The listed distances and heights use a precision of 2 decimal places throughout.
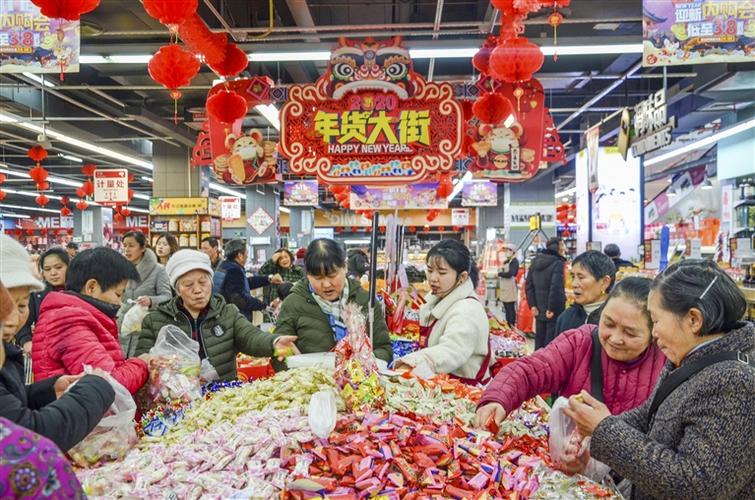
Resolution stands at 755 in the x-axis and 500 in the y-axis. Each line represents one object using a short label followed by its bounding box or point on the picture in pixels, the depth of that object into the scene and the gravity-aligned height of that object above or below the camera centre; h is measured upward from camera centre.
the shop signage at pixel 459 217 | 25.98 +1.13
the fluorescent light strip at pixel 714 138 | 10.04 +2.12
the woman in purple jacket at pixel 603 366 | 1.96 -0.49
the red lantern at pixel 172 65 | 4.11 +1.36
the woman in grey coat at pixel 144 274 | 5.09 -0.29
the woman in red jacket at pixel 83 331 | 2.03 -0.34
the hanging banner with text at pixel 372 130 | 4.92 +1.01
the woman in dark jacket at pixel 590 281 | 3.38 -0.26
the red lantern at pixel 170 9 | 3.24 +1.42
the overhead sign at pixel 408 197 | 14.45 +1.23
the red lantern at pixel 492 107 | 5.79 +1.43
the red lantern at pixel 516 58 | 4.26 +1.44
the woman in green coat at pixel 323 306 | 2.97 -0.36
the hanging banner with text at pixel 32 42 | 4.54 +1.71
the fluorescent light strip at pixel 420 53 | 6.36 +2.28
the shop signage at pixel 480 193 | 16.73 +1.47
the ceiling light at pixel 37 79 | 8.56 +2.66
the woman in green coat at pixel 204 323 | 2.71 -0.41
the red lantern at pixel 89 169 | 14.09 +1.96
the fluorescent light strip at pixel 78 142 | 9.27 +2.32
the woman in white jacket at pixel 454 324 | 2.72 -0.45
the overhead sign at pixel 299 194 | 16.45 +1.48
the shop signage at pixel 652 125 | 6.62 +1.46
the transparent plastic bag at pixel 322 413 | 1.73 -0.56
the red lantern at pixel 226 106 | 5.29 +1.35
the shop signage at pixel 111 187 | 13.91 +1.48
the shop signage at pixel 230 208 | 19.30 +1.24
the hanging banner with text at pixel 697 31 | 4.55 +1.77
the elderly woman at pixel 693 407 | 1.29 -0.43
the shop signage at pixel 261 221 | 18.61 +0.74
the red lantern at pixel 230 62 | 5.12 +1.73
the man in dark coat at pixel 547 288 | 6.74 -0.62
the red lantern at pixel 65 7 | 3.00 +1.33
